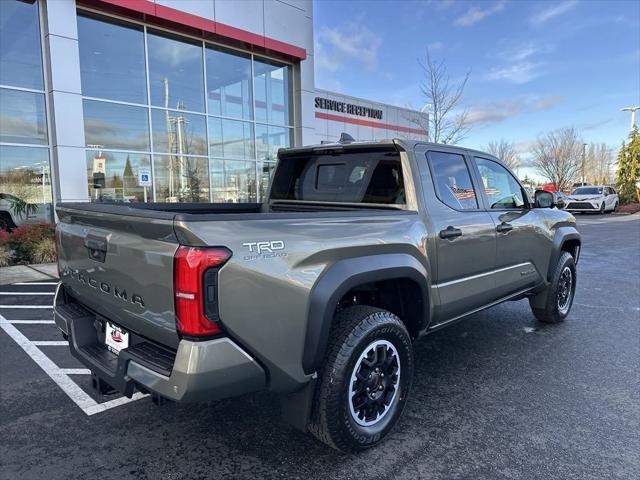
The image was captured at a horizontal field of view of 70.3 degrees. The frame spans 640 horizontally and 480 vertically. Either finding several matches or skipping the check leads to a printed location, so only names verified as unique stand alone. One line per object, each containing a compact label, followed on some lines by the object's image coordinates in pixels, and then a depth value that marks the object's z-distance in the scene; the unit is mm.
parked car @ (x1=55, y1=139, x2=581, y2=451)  2070
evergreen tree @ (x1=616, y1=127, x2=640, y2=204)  32312
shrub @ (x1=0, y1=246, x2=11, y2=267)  9164
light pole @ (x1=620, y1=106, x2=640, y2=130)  31562
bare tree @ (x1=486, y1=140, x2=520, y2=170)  49156
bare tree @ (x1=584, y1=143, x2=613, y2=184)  61750
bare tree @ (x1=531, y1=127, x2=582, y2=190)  43125
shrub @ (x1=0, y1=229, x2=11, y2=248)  9305
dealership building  10836
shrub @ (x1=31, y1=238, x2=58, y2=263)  9648
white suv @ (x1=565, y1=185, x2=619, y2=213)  26844
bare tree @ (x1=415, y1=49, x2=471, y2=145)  19812
